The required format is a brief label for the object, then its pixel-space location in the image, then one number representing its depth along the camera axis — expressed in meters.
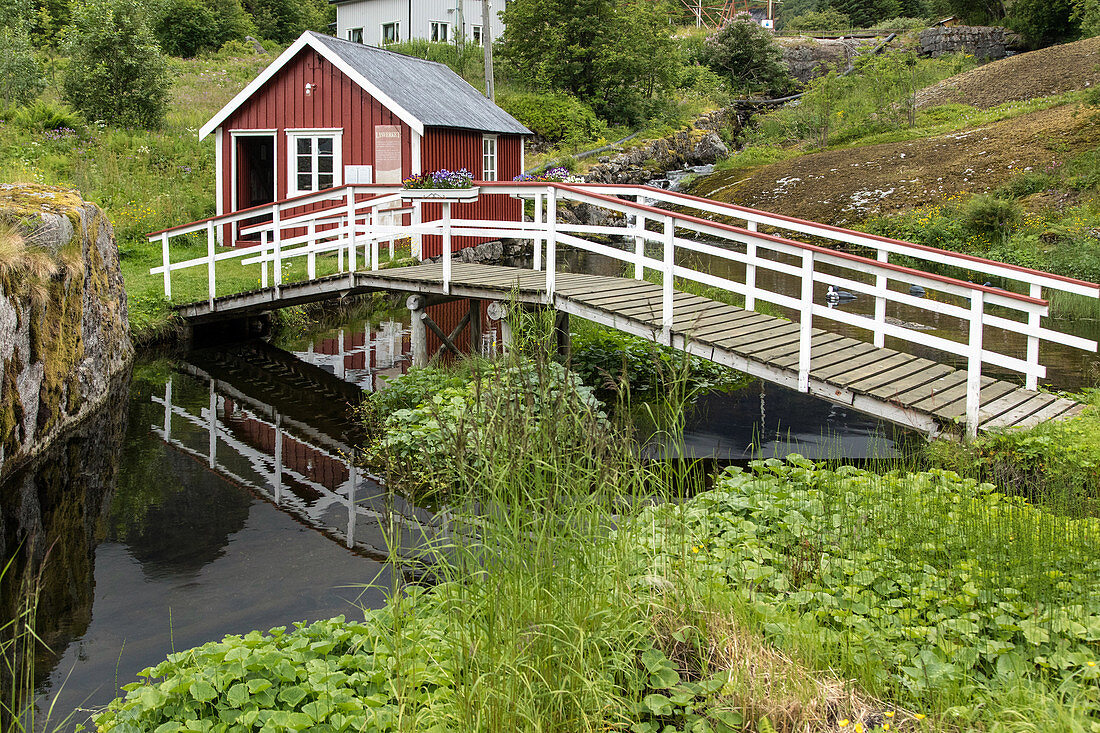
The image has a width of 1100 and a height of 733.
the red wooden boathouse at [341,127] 16.91
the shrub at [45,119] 20.36
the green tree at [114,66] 21.19
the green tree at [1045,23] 37.06
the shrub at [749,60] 39.84
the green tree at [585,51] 30.80
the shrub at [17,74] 22.17
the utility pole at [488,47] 26.53
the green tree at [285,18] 42.56
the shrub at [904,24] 45.09
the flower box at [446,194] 10.76
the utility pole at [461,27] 33.09
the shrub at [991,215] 17.09
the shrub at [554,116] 28.25
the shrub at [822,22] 51.25
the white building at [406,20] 39.09
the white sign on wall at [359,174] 17.17
